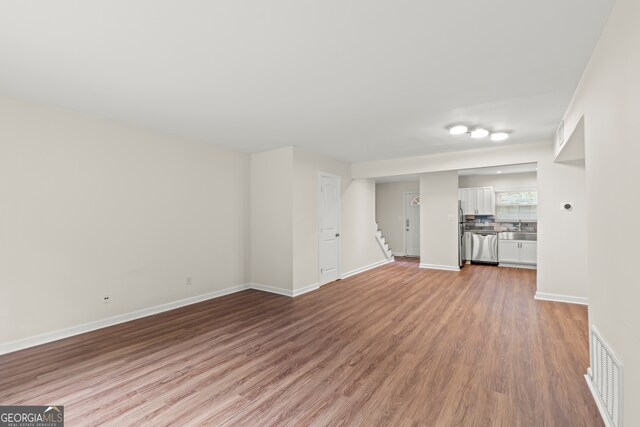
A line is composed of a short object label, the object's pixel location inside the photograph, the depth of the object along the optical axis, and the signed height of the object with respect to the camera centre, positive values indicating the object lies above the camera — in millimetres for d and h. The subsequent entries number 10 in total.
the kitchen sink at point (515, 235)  7449 -627
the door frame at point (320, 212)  5668 +24
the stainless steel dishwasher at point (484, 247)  7832 -965
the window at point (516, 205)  8203 +181
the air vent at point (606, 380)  1688 -1111
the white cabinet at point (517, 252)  7371 -1047
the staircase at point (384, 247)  8047 -971
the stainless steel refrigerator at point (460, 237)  7282 -658
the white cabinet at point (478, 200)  8336 +333
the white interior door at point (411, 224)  9484 -383
